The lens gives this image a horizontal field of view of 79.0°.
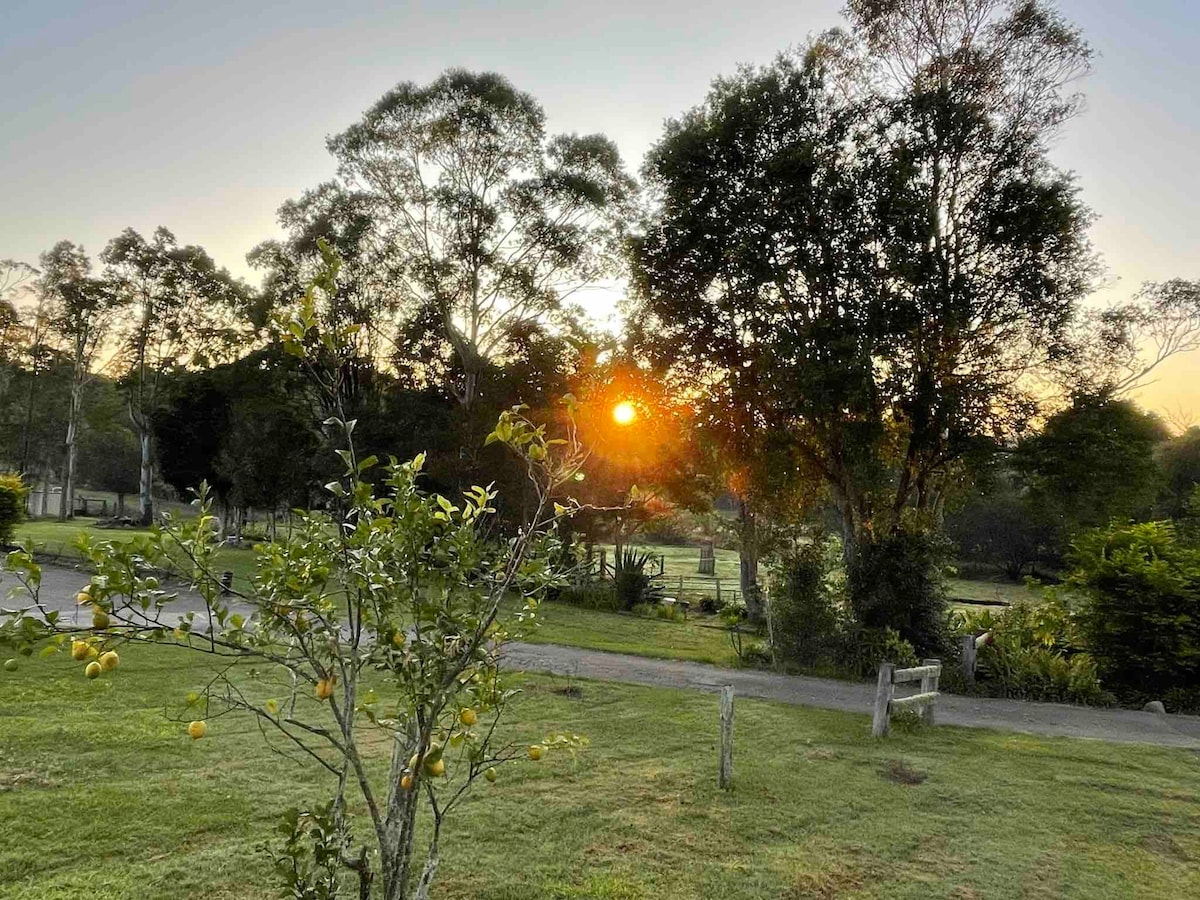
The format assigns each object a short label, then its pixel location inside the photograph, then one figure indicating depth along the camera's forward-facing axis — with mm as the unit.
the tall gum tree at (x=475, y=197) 22859
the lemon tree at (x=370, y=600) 2217
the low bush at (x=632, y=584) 21250
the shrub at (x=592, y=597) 21047
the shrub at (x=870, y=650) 11734
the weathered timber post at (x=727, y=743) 6270
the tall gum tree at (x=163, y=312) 33375
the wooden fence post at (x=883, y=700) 8273
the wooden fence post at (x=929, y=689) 9008
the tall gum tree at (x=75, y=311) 33750
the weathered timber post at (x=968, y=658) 11656
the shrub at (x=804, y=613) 12859
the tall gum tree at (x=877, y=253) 12695
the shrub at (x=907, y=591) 12695
